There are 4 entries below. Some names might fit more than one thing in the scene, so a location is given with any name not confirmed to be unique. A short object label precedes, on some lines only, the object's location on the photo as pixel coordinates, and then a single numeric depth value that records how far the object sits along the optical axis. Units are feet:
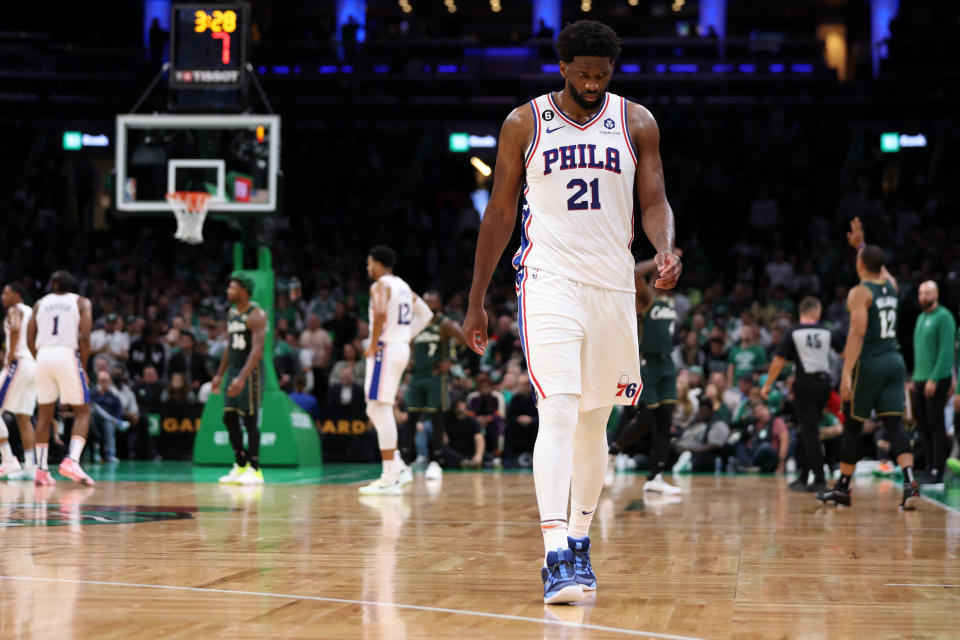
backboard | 46.80
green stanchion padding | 49.32
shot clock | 47.26
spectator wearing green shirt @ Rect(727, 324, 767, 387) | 54.34
